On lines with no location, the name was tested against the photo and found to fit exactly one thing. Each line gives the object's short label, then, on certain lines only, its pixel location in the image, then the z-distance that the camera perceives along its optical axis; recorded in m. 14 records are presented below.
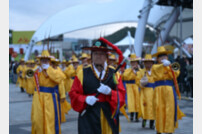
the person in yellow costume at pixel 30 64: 17.19
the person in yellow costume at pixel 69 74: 13.96
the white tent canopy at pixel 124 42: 33.75
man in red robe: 4.30
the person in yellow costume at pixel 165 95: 7.00
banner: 46.47
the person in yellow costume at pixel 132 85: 9.80
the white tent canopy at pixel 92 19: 34.34
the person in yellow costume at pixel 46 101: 6.43
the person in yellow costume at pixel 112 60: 11.37
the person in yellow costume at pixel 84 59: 12.52
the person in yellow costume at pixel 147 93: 8.45
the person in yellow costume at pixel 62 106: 7.05
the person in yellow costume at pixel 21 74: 19.97
